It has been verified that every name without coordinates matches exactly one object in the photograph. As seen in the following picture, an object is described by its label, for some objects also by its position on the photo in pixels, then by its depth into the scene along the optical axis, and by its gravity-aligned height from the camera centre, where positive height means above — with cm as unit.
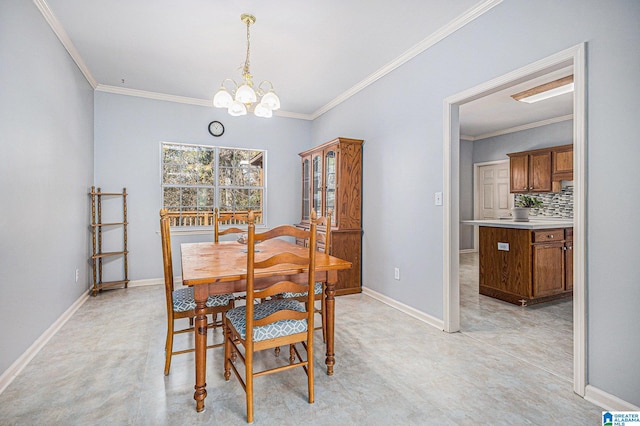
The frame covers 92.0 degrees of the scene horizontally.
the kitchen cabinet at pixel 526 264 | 335 -59
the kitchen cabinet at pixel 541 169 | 500 +75
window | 451 +48
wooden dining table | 163 -36
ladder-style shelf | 387 -35
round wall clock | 465 +128
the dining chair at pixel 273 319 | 154 -59
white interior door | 638 +45
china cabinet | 385 +13
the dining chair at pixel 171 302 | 196 -59
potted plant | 392 -2
